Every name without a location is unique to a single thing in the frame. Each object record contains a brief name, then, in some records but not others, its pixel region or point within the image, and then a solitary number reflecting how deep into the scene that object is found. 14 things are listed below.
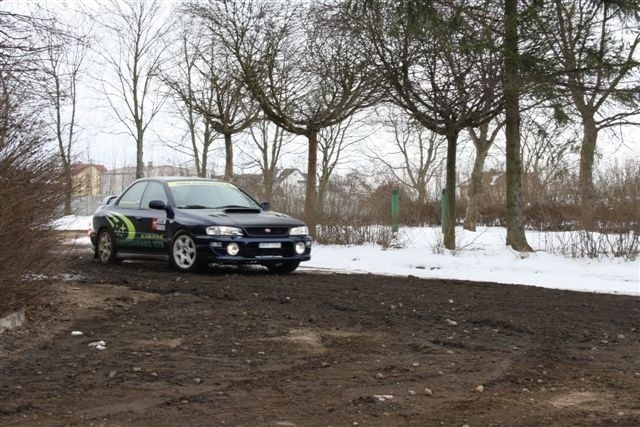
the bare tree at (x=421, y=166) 46.01
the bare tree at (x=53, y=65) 12.41
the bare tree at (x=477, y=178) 23.44
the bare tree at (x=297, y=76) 17.31
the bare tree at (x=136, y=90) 33.28
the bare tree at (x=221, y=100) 21.53
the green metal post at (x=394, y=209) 16.96
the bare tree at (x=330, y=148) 47.12
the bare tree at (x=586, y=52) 13.79
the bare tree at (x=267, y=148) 44.88
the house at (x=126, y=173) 43.31
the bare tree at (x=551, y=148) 15.61
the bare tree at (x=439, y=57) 13.59
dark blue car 11.34
